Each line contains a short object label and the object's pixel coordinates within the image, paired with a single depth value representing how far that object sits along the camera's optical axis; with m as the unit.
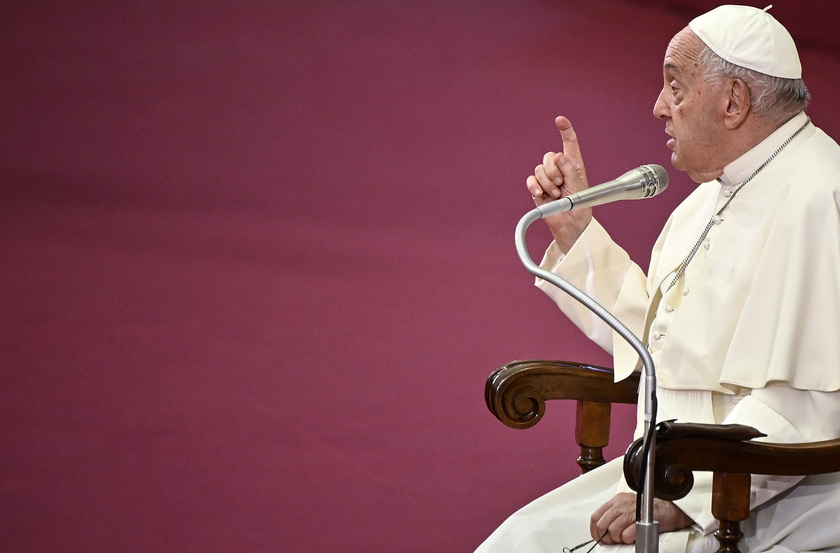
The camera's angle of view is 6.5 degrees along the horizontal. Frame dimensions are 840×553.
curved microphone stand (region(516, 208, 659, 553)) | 10.88
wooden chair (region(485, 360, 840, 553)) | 11.01
